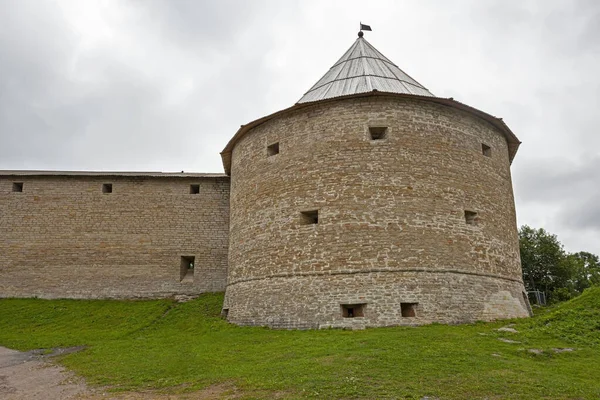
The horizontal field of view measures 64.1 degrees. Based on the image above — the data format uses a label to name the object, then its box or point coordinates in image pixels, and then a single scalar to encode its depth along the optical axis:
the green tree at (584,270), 35.88
